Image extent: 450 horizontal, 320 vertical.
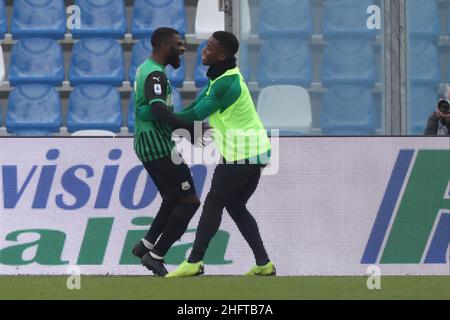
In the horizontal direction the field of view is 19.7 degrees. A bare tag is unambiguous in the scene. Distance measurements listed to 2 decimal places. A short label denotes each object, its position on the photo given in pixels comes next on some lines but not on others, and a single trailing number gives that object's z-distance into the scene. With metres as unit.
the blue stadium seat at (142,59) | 13.19
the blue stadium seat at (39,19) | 13.59
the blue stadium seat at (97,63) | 13.36
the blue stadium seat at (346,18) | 10.79
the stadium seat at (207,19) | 13.62
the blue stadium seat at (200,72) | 13.22
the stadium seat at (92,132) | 12.66
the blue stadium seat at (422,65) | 10.50
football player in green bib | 8.56
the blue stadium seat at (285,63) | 10.74
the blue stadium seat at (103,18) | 13.62
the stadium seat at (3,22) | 13.60
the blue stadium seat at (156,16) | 13.55
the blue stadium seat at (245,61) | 10.50
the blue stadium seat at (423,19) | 10.59
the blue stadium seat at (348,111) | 10.44
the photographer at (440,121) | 10.36
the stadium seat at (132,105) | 12.79
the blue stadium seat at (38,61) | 13.41
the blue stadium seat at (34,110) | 13.05
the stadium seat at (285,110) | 10.30
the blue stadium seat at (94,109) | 12.95
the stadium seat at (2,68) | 13.41
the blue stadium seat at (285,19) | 10.91
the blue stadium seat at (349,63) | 10.69
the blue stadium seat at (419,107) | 10.41
